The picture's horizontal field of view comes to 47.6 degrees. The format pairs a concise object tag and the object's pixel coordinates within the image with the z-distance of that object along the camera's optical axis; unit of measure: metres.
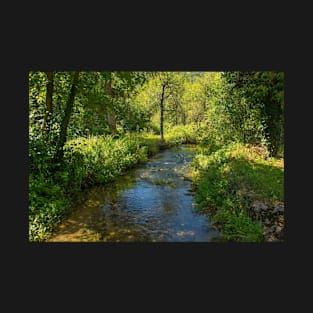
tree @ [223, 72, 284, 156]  8.25
